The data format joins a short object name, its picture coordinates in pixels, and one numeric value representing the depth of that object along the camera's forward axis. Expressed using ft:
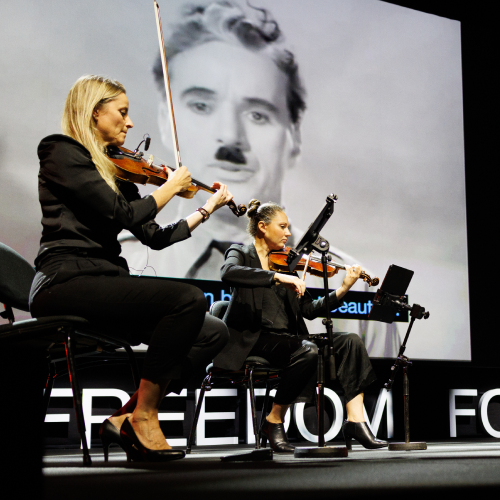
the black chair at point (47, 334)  5.21
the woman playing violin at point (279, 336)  8.89
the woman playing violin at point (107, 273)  5.32
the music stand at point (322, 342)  7.13
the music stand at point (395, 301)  9.23
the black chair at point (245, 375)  8.92
